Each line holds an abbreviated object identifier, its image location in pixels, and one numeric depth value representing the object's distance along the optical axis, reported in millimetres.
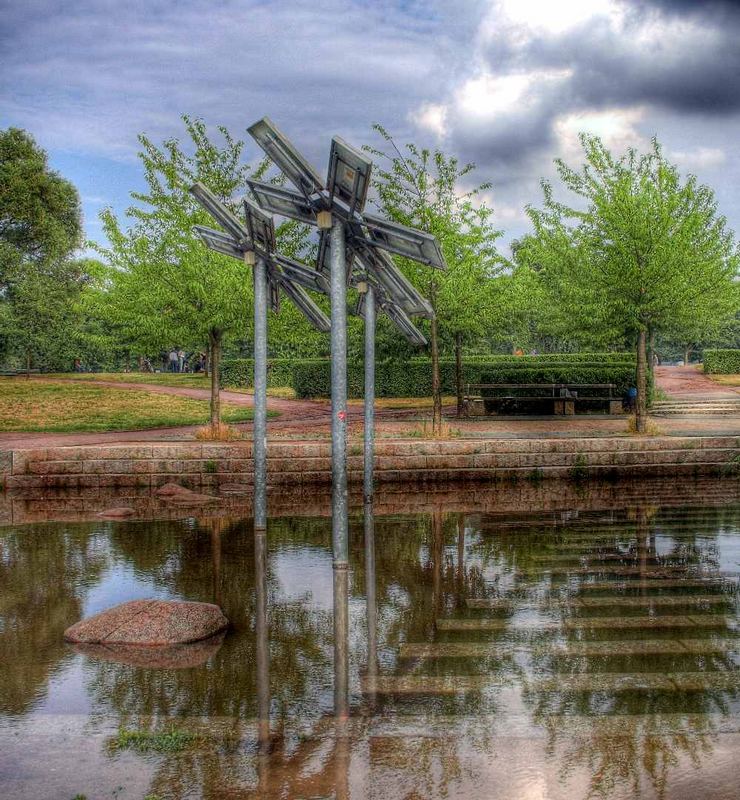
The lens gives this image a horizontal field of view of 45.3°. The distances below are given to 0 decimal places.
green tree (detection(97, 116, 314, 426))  18906
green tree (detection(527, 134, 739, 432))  19047
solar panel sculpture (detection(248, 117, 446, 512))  7184
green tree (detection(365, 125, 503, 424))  20453
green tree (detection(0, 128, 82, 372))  37969
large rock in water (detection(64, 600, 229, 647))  6668
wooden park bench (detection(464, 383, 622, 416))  26766
